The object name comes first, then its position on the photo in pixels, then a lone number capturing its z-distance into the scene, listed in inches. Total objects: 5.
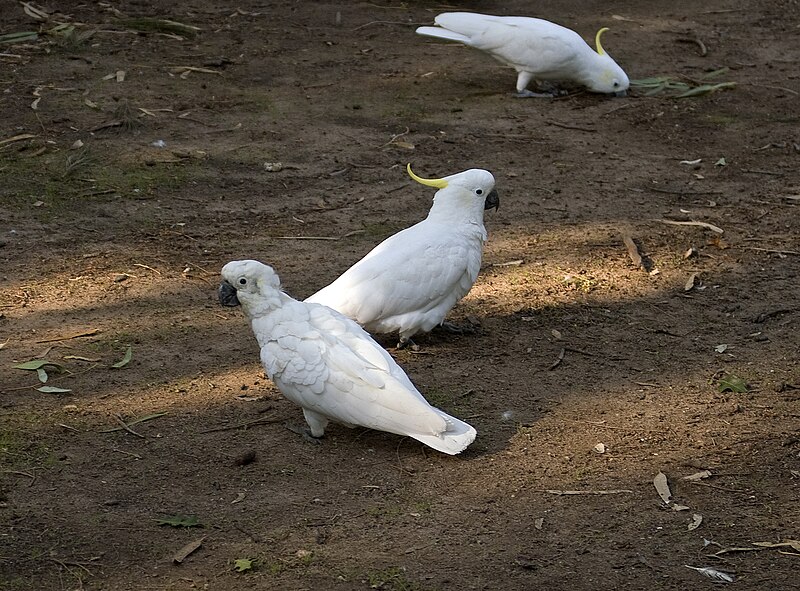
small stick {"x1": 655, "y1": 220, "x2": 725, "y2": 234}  420.8
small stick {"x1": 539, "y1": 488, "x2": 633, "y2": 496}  261.4
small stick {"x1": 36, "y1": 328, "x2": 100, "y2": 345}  328.5
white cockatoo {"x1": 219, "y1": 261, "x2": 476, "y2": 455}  264.7
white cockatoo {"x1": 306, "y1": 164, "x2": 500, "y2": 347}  320.2
